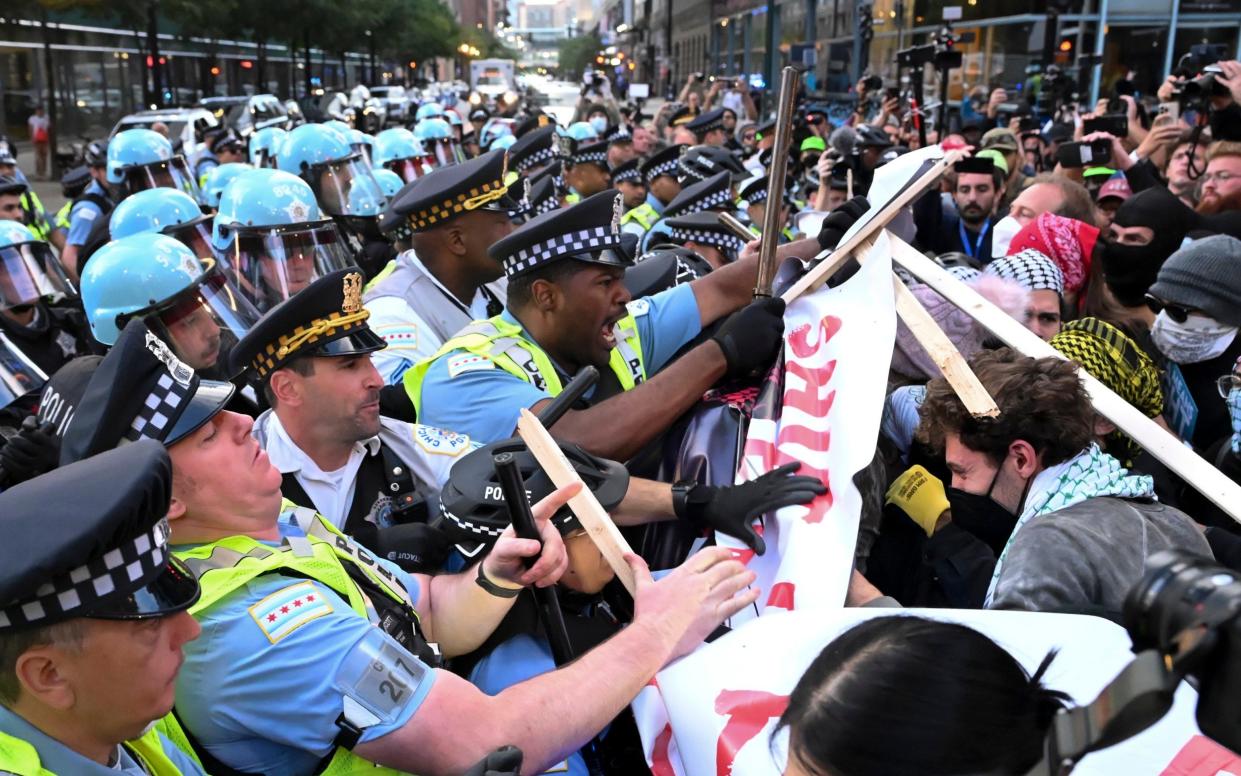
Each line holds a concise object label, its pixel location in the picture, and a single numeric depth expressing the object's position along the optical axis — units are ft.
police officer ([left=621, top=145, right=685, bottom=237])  25.57
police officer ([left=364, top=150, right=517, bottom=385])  14.34
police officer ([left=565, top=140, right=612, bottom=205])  30.63
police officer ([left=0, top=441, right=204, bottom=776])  5.18
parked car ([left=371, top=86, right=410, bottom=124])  76.99
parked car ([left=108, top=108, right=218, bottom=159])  51.67
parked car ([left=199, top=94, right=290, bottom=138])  60.12
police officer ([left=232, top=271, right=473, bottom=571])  9.67
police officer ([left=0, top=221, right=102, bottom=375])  18.03
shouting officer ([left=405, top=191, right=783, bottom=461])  10.05
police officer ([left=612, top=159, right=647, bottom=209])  30.60
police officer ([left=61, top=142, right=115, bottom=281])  26.32
